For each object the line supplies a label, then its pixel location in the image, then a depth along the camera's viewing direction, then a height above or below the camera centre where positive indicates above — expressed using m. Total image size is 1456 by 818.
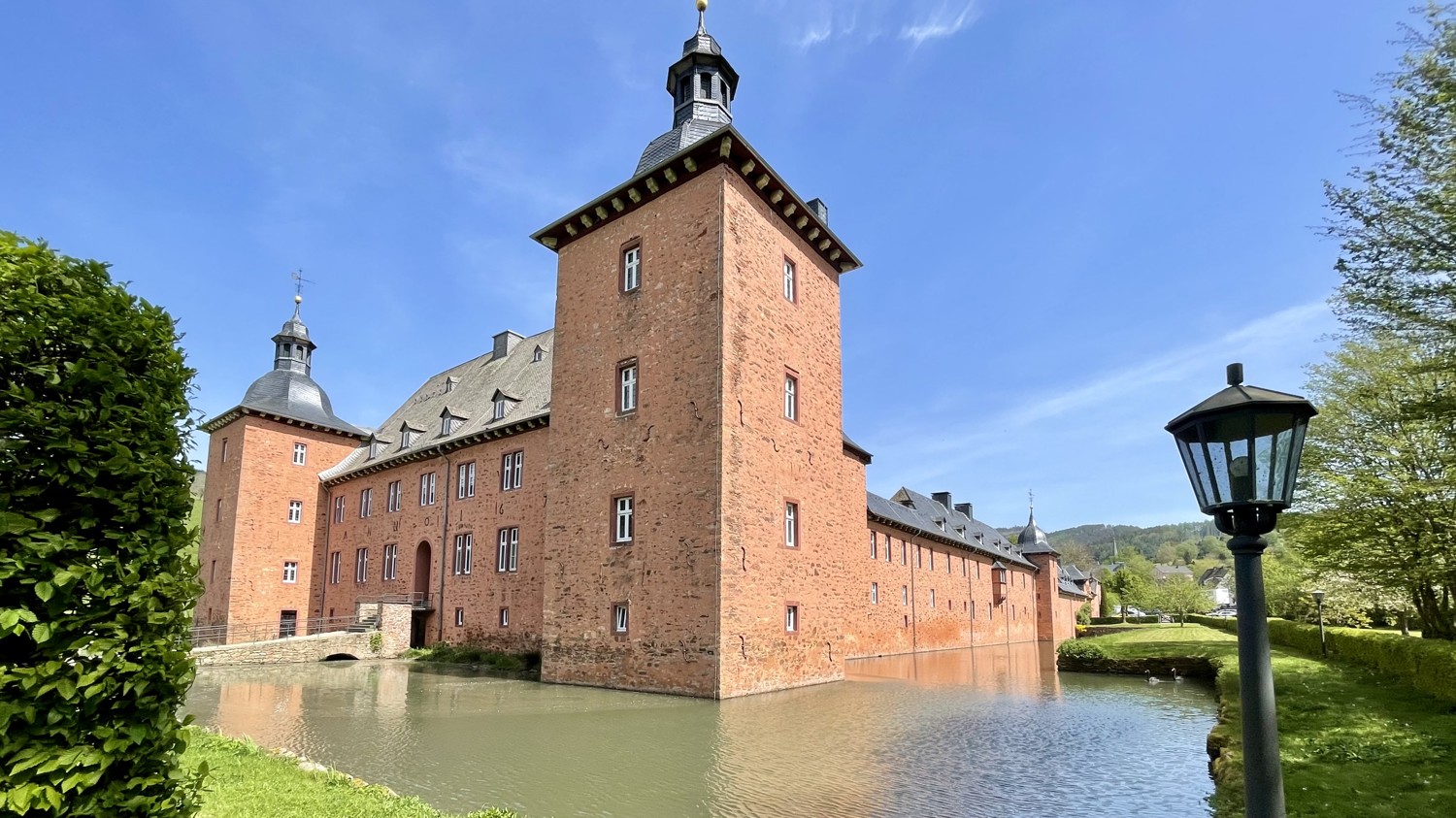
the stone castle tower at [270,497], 32.47 +2.30
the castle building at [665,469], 18.05 +2.35
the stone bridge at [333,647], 26.22 -3.35
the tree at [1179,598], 60.97 -3.41
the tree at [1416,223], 8.62 +3.87
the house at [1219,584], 106.88 -4.25
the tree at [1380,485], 14.14 +1.39
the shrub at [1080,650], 23.62 -2.97
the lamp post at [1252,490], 3.43 +0.30
